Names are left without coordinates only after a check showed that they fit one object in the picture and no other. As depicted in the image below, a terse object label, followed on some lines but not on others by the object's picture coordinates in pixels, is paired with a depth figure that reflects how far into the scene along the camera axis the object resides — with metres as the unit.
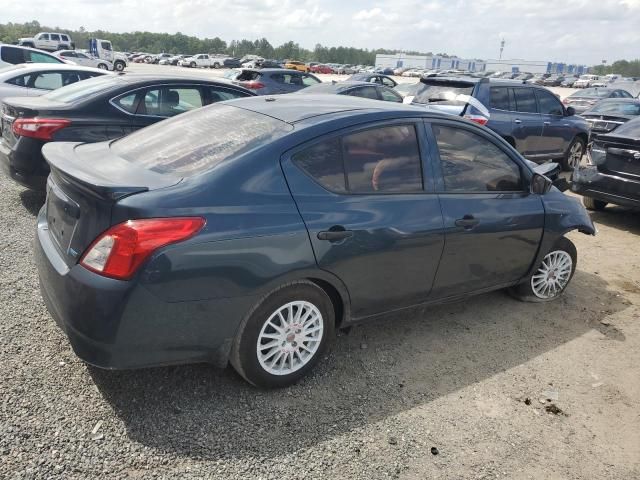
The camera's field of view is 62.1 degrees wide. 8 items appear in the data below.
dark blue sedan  2.56
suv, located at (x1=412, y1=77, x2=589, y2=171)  8.85
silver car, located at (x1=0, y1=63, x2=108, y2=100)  9.20
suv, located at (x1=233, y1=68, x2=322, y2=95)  15.19
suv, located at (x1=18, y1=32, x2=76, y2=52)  42.84
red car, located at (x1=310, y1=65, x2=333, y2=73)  73.72
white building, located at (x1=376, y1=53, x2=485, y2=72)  123.00
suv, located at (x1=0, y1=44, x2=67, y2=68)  14.87
